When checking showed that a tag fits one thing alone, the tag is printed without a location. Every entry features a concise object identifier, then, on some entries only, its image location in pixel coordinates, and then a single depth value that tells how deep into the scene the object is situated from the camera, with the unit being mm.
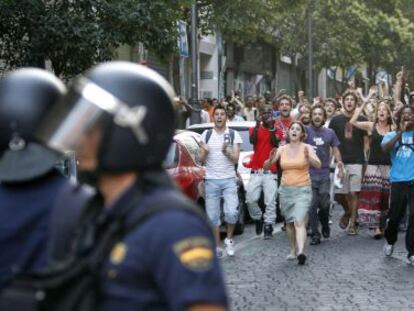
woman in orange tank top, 11844
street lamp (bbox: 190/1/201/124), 23038
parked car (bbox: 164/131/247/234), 12898
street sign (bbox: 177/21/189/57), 20669
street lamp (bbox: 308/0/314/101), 39391
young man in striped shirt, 12289
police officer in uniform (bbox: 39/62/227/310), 2531
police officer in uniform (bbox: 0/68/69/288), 3299
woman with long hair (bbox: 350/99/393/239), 14000
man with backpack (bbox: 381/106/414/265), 11391
